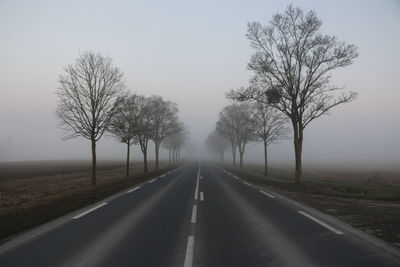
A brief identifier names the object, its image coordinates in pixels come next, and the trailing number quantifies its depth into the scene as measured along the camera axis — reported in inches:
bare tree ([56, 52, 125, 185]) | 914.4
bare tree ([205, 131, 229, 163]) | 3127.5
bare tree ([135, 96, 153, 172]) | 1432.1
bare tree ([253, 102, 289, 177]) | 1306.6
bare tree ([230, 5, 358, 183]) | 788.0
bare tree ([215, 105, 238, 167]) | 1964.8
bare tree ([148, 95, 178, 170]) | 1733.5
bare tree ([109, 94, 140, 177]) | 1213.3
